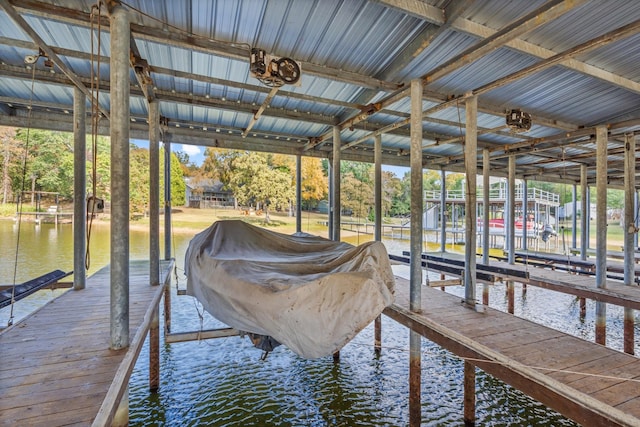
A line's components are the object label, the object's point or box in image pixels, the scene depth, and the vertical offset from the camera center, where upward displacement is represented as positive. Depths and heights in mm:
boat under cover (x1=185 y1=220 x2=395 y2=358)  2578 -756
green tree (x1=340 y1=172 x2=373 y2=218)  23359 +1258
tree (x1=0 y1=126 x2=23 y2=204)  15217 +2691
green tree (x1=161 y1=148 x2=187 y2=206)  19938 +1803
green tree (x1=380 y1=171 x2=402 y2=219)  26875 +2232
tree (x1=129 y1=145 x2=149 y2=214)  17031 +2084
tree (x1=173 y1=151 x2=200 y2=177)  24734 +3951
